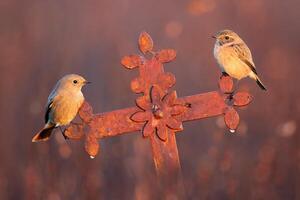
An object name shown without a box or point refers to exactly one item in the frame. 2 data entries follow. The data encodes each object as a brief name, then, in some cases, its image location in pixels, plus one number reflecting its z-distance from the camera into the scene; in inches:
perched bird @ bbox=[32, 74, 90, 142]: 333.4
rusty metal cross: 306.5
